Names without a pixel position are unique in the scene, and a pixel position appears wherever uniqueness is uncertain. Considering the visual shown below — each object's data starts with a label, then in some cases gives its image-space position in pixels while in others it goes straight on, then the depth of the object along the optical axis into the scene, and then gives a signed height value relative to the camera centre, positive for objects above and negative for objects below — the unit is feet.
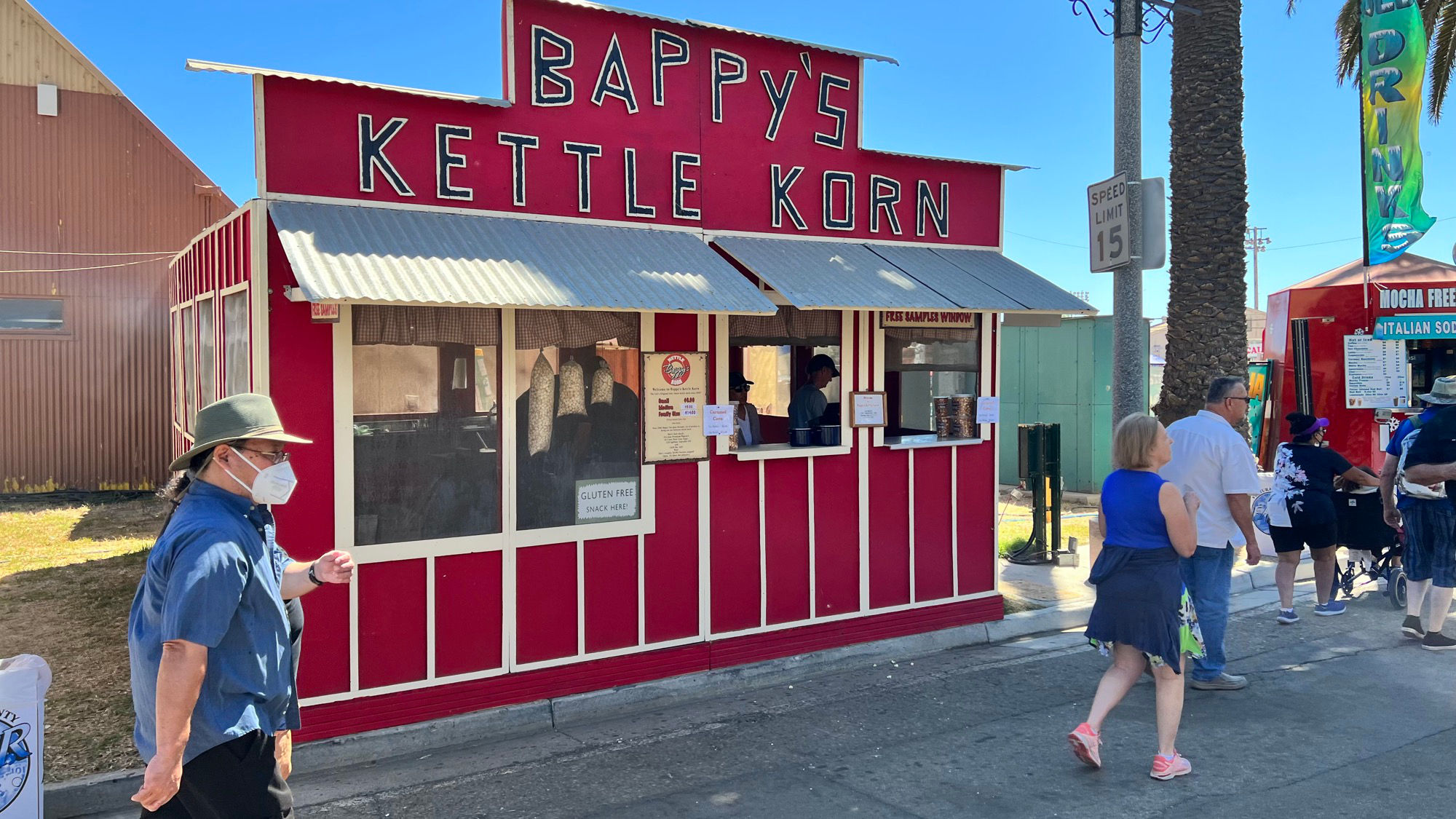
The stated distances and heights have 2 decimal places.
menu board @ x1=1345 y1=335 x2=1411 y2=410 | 41.93 +1.03
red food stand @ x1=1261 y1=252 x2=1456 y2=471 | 41.81 +2.22
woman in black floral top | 26.61 -2.55
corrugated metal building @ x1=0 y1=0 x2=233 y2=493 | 44.73 +6.34
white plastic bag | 13.04 -4.08
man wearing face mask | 9.34 -2.11
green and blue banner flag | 34.68 +9.25
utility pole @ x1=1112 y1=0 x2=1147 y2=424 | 25.32 +5.09
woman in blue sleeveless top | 16.28 -2.94
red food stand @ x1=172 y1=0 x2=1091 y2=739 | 18.44 +1.18
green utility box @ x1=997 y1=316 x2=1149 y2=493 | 51.21 +0.68
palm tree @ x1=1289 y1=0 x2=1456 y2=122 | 41.19 +14.78
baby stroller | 28.45 -3.75
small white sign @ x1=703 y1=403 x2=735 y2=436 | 22.41 -0.33
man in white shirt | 20.53 -1.90
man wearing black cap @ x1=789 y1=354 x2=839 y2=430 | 24.67 +0.08
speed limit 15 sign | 25.44 +4.42
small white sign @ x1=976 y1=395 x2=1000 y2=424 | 26.23 -0.19
